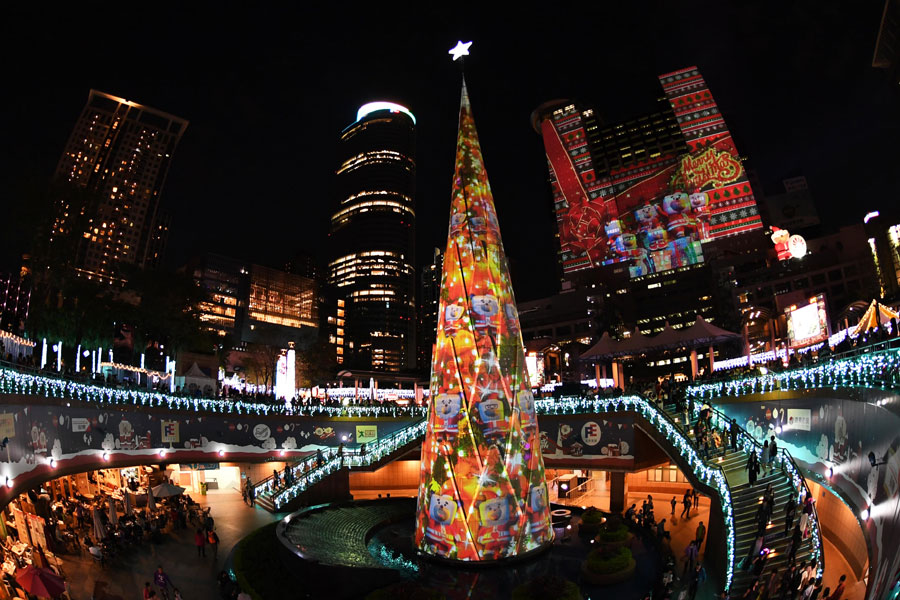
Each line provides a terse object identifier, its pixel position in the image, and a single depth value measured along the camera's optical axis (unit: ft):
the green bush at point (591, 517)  57.29
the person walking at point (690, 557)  45.48
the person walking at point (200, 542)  56.85
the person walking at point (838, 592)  28.68
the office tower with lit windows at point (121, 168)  322.30
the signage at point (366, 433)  96.12
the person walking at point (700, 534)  51.48
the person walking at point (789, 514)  39.40
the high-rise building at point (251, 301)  328.49
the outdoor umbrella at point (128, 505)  63.52
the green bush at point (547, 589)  35.35
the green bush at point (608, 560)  42.73
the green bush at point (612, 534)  50.06
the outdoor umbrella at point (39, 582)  33.87
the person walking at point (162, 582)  42.96
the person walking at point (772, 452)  48.08
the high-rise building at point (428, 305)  553.23
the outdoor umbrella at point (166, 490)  67.05
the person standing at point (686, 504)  72.18
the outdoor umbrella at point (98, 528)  52.75
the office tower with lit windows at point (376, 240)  481.05
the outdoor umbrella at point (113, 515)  57.41
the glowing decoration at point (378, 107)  591.37
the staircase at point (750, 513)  37.24
